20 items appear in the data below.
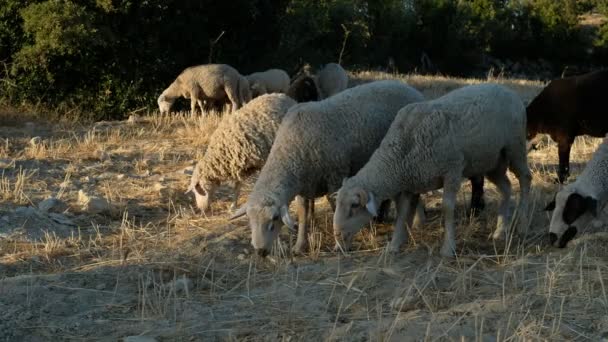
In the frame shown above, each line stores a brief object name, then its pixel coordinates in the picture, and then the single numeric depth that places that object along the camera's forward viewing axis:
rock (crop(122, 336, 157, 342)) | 5.66
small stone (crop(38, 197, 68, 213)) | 9.67
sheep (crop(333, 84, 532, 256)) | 7.73
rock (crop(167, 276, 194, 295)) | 6.80
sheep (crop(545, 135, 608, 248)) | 7.83
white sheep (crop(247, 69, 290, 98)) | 20.03
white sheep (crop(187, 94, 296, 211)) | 9.41
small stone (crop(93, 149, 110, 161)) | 12.68
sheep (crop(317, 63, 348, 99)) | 18.86
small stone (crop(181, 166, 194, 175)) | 11.76
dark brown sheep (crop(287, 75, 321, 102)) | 14.86
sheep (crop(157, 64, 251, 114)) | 19.22
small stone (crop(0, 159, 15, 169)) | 11.87
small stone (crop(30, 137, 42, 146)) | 13.47
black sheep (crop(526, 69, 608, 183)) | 11.34
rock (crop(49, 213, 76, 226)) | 9.36
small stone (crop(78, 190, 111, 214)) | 9.78
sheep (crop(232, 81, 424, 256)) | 7.75
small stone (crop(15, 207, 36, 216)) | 9.36
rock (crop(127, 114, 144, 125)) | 17.76
